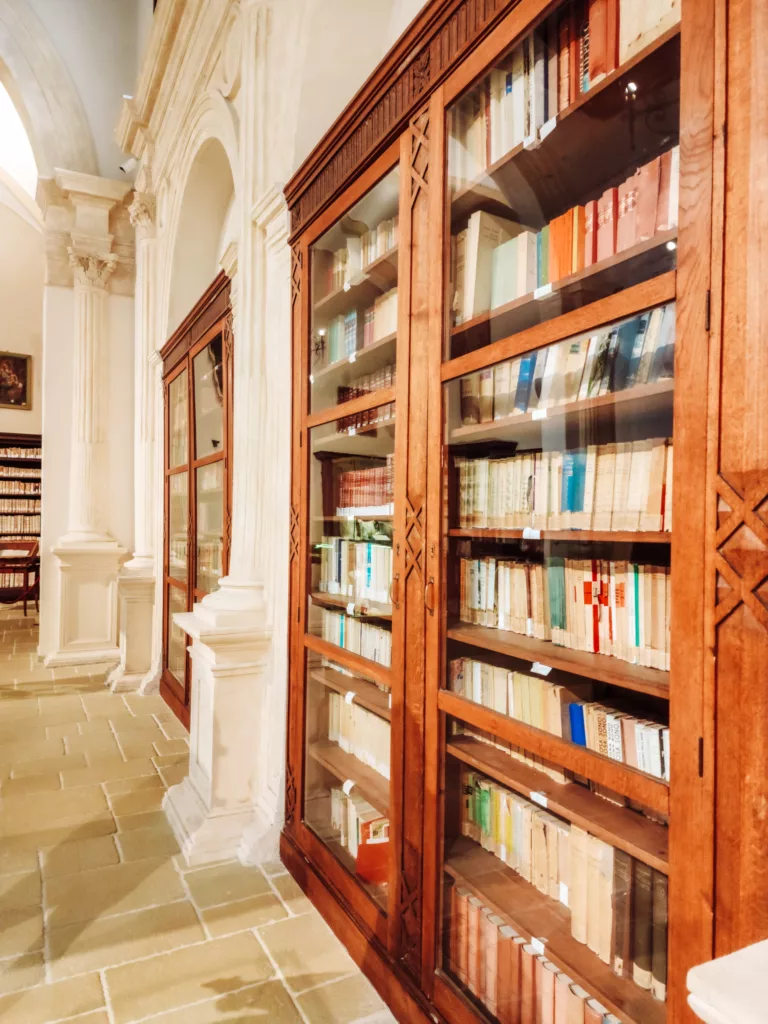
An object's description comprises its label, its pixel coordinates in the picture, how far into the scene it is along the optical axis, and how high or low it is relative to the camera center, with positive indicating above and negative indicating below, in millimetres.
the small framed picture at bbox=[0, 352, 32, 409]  9883 +1872
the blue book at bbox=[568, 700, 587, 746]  1362 -452
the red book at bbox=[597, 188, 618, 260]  1355 +598
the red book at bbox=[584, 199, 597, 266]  1408 +595
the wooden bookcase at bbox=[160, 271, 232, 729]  3695 +254
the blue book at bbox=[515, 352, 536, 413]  1508 +296
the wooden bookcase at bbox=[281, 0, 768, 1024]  1021 -33
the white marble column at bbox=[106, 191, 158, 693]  5375 -12
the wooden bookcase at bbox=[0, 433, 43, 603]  9836 +374
